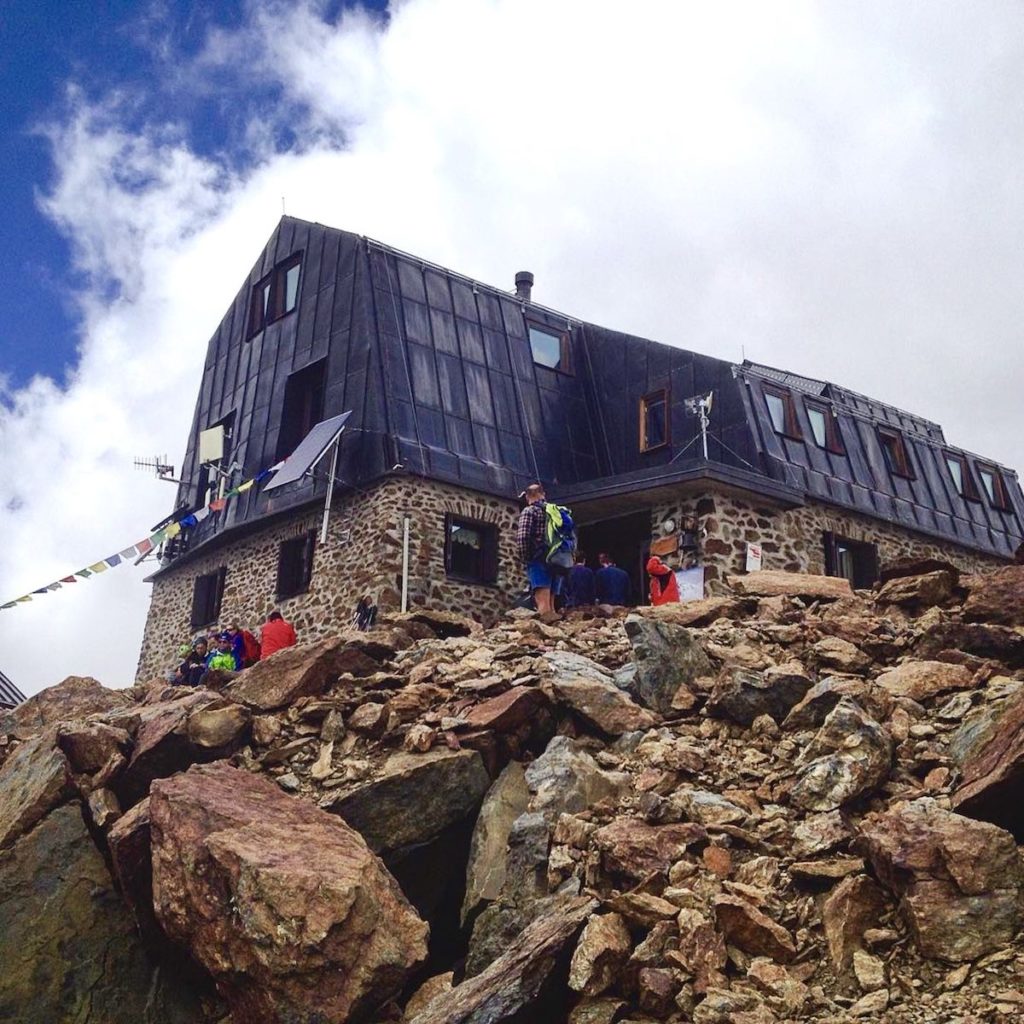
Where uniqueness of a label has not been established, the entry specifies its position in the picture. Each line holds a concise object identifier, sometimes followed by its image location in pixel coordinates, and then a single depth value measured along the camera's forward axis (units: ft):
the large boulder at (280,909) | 23.91
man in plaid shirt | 48.67
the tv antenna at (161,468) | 86.79
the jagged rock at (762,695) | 29.76
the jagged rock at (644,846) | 23.44
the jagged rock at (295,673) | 35.04
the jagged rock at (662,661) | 32.50
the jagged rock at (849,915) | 20.27
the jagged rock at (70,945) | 28.17
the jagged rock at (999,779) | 21.52
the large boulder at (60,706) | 42.50
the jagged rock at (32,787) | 31.07
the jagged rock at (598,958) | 21.03
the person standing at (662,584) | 51.49
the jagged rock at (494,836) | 26.94
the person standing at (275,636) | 51.06
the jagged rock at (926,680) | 29.14
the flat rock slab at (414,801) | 29.14
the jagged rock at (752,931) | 20.63
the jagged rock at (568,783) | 27.76
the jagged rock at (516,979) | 21.17
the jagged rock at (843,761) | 24.70
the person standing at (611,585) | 53.62
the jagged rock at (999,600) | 34.01
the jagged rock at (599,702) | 31.27
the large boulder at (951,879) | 19.57
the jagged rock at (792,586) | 43.93
